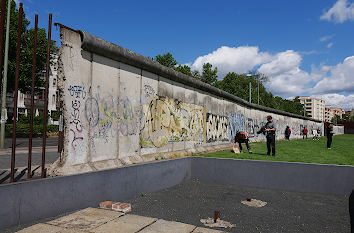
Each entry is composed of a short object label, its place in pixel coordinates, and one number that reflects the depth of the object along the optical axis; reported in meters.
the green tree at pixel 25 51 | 23.77
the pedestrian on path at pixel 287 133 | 26.44
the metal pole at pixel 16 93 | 4.45
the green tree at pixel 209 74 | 47.03
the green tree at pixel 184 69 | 44.81
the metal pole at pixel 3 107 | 15.60
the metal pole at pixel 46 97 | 4.96
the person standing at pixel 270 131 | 10.84
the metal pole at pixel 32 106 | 4.80
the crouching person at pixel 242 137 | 12.40
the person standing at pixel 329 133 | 15.66
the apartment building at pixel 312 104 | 198.62
